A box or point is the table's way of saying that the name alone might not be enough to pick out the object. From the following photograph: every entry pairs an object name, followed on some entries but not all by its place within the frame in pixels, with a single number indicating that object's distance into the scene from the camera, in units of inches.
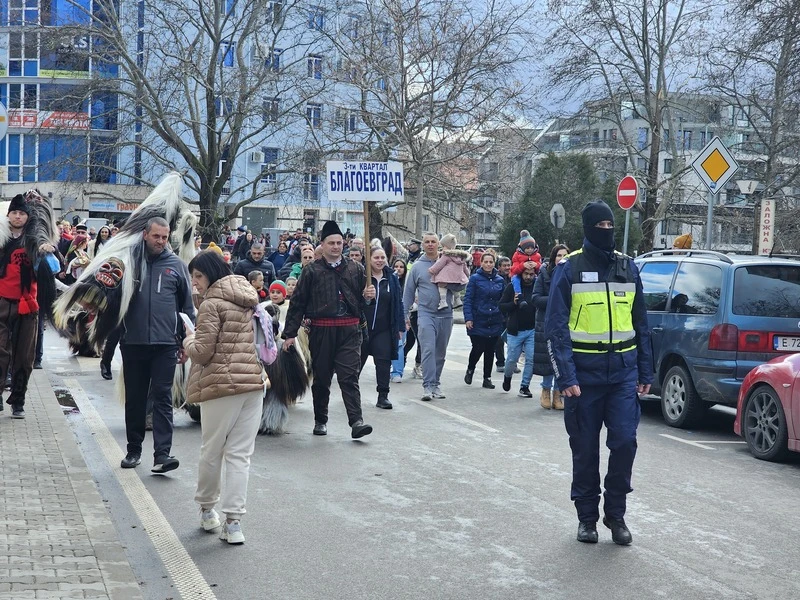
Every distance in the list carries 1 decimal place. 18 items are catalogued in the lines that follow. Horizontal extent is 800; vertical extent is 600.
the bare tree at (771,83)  571.8
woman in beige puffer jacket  253.3
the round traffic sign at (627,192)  772.9
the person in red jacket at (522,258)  546.3
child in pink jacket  533.3
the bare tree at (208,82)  1315.7
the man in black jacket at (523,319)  535.8
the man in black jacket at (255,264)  546.3
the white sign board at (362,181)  487.8
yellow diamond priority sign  634.2
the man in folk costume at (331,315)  390.0
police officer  255.3
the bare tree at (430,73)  1050.1
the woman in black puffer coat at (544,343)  494.0
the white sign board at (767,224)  716.0
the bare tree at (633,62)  1314.0
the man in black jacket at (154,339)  321.1
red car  360.2
